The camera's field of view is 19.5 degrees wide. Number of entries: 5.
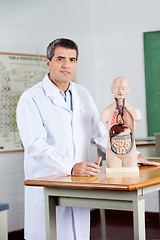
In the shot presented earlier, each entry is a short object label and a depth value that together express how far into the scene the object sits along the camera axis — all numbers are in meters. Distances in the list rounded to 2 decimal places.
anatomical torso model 2.44
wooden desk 2.10
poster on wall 4.68
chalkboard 5.21
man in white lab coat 2.51
